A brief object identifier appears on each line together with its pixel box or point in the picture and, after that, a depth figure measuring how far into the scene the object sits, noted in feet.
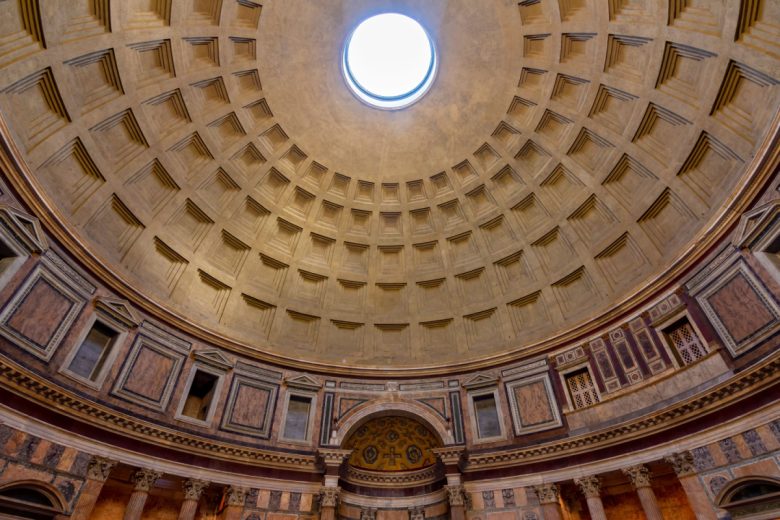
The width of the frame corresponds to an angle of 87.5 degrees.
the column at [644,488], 41.73
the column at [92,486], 38.86
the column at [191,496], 46.01
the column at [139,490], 42.45
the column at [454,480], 51.18
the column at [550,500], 47.67
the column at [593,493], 45.26
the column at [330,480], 51.42
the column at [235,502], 48.32
